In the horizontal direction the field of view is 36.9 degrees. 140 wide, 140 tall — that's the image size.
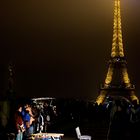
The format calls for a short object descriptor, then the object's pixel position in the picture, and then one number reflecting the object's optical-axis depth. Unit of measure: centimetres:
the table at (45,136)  462
